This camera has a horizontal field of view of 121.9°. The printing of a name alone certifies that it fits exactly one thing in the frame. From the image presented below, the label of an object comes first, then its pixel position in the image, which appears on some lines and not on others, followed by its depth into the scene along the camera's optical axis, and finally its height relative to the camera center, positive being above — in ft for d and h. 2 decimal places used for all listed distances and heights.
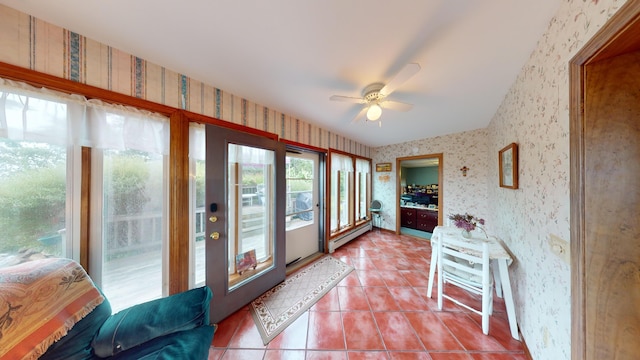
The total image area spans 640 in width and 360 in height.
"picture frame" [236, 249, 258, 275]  6.42 -3.01
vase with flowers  6.25 -1.58
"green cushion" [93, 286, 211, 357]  3.09 -2.67
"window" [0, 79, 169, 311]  3.21 -0.04
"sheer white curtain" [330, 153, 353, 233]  11.05 -0.68
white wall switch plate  3.00 -1.21
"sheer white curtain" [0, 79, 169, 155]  3.09 +1.22
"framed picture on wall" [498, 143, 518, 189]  5.16 +0.46
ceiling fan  5.01 +2.47
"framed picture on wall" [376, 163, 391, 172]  13.47 +1.01
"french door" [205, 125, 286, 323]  5.23 -1.32
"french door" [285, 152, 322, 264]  8.78 -1.38
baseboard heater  10.19 -3.66
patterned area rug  5.27 -4.18
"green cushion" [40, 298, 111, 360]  2.75 -2.60
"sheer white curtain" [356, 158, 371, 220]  13.38 -0.45
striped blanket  2.39 -1.88
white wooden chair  4.91 -2.80
